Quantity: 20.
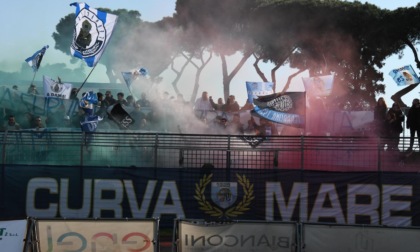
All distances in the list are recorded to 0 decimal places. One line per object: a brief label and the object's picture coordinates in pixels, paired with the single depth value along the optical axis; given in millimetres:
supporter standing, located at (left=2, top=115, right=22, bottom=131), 16475
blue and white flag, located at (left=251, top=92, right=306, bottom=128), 15523
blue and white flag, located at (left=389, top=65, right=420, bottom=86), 19938
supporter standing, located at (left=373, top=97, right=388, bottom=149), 16312
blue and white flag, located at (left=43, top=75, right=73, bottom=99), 19406
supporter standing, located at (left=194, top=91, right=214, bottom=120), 19516
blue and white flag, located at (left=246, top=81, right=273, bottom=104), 20719
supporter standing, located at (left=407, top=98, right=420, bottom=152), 15297
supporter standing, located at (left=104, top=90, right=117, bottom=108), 18219
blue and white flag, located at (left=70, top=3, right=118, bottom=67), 18031
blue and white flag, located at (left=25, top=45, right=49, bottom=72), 21734
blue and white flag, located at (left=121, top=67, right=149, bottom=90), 23562
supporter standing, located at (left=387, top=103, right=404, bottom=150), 15939
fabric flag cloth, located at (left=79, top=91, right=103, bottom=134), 15906
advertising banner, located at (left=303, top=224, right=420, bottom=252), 10961
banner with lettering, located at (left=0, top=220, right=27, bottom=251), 10766
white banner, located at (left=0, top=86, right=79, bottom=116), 18781
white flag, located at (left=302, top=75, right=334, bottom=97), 20219
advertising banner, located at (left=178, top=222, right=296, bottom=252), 11211
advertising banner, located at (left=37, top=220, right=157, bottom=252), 10984
